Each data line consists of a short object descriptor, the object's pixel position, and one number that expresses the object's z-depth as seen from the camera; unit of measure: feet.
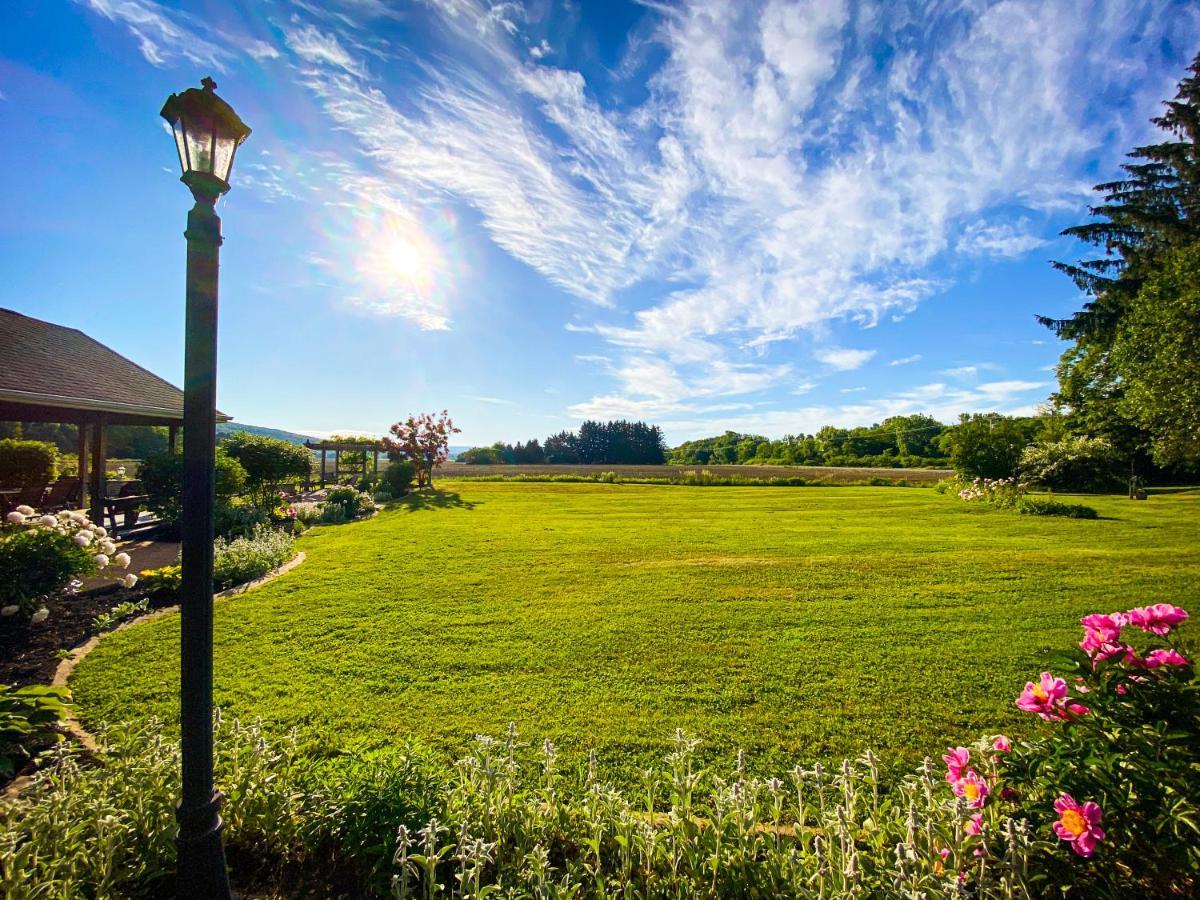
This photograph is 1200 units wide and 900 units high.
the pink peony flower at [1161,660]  5.87
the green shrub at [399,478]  71.05
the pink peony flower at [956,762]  6.42
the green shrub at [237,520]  31.17
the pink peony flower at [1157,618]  6.54
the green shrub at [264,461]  43.11
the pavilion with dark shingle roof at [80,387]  30.12
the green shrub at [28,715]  8.54
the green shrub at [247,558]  22.72
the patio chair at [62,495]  34.28
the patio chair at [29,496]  31.53
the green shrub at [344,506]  44.75
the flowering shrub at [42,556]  16.02
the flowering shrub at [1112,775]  5.39
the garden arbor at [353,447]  71.36
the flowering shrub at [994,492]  50.29
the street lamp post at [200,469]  5.99
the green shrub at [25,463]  38.13
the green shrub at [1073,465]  68.44
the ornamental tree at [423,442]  76.28
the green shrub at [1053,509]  44.01
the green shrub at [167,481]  35.73
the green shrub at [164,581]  19.74
